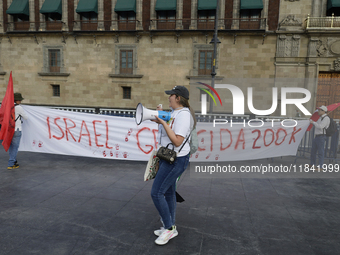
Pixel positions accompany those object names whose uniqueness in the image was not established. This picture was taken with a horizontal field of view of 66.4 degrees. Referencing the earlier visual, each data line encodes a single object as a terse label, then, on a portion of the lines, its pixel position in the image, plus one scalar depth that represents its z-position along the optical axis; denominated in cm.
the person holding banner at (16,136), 651
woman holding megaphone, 296
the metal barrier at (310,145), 770
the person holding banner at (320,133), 701
